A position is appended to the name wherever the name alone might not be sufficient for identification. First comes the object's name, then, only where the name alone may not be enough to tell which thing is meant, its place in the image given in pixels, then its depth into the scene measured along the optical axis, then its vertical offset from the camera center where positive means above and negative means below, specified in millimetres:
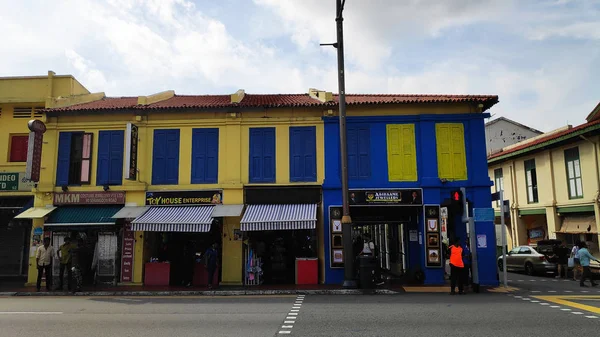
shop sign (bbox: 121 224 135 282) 15797 -681
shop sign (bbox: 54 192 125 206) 16234 +1412
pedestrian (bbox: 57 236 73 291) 14545 -715
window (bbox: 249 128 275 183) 16250 +3005
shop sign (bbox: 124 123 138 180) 15375 +2998
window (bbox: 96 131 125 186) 16484 +2999
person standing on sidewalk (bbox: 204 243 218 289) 14408 -880
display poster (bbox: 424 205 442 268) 15332 -126
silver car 19031 -1337
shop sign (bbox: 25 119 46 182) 15781 +3222
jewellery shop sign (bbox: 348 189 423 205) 15648 +1322
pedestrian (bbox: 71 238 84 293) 14000 -973
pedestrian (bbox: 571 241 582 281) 17059 -1171
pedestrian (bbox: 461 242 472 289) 13102 -896
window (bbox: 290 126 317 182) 16172 +3024
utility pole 13867 +2350
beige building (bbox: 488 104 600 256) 20406 +2581
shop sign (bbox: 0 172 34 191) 18078 +2275
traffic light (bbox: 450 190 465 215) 14117 +1118
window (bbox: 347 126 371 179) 16078 +3058
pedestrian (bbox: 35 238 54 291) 14523 -795
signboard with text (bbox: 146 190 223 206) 16078 +1390
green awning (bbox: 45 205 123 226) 15344 +775
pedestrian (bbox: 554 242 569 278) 18375 -1175
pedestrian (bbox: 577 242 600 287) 14844 -1056
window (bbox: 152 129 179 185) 16469 +2999
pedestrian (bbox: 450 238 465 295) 12664 -954
